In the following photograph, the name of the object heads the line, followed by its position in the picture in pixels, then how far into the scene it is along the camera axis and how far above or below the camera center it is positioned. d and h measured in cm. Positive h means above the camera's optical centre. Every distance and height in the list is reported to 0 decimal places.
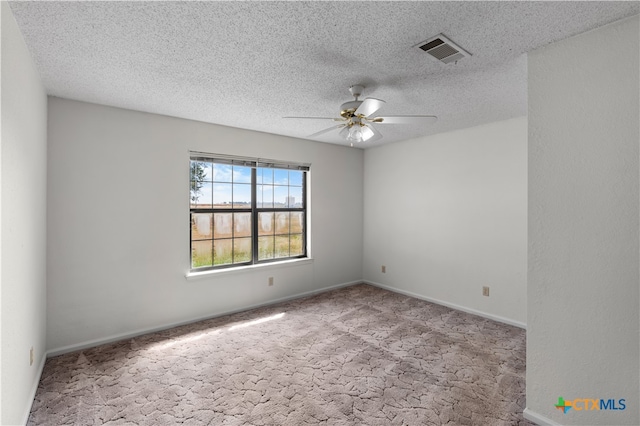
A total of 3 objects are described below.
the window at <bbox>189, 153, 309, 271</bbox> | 390 +4
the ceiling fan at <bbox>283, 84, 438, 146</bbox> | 234 +79
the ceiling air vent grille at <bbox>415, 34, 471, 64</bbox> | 191 +106
